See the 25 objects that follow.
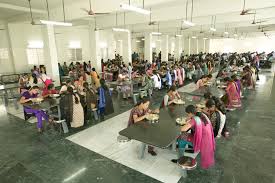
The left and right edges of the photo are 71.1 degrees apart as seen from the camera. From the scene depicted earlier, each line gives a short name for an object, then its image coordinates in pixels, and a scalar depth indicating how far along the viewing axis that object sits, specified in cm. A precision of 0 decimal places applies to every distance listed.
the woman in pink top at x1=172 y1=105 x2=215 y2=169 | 286
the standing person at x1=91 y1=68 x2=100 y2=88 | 799
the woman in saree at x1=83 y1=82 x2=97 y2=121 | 497
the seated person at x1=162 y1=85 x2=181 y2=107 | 444
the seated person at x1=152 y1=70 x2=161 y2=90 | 777
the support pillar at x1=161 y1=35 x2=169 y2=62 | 1870
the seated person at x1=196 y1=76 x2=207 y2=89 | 613
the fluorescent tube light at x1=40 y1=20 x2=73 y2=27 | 582
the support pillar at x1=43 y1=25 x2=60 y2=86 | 915
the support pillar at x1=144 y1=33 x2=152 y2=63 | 1617
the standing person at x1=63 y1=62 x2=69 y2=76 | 1179
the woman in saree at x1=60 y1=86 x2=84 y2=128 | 434
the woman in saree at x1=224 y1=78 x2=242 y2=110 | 550
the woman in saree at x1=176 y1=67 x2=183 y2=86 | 924
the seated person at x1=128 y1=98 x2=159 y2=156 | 342
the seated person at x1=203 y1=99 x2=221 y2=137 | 355
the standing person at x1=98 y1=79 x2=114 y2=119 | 509
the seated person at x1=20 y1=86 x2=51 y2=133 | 462
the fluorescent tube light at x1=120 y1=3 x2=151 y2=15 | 426
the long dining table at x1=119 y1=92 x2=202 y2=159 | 268
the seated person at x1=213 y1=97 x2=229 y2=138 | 374
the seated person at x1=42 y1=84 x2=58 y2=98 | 530
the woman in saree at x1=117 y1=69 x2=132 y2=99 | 714
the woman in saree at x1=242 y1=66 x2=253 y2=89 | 785
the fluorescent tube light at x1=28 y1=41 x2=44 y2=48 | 1154
